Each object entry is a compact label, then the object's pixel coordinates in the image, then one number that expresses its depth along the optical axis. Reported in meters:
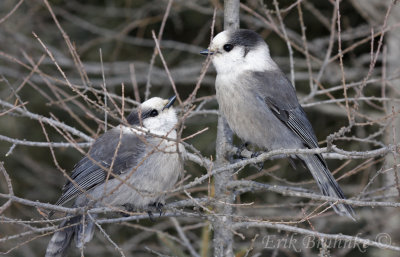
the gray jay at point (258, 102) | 7.52
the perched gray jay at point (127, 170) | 7.16
